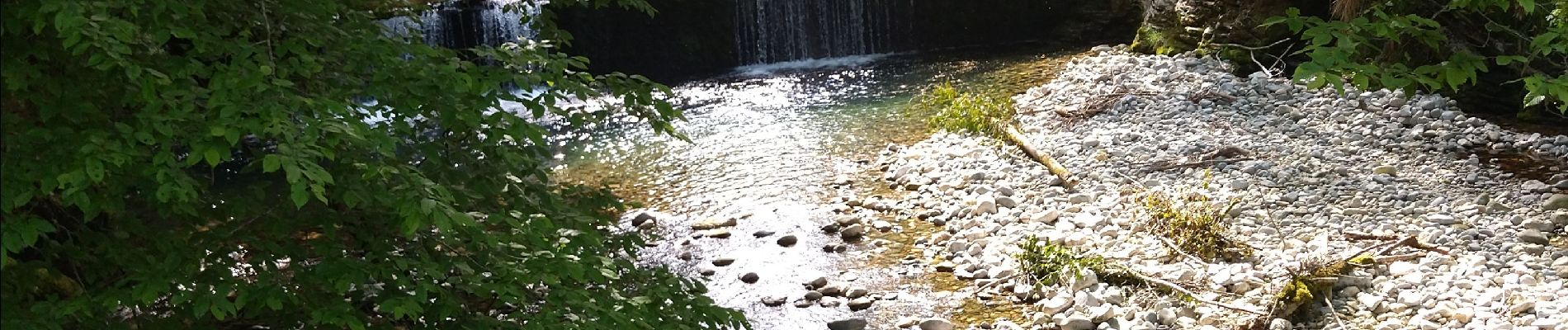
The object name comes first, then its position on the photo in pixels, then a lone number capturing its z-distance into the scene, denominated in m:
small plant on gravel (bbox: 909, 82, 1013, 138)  8.28
